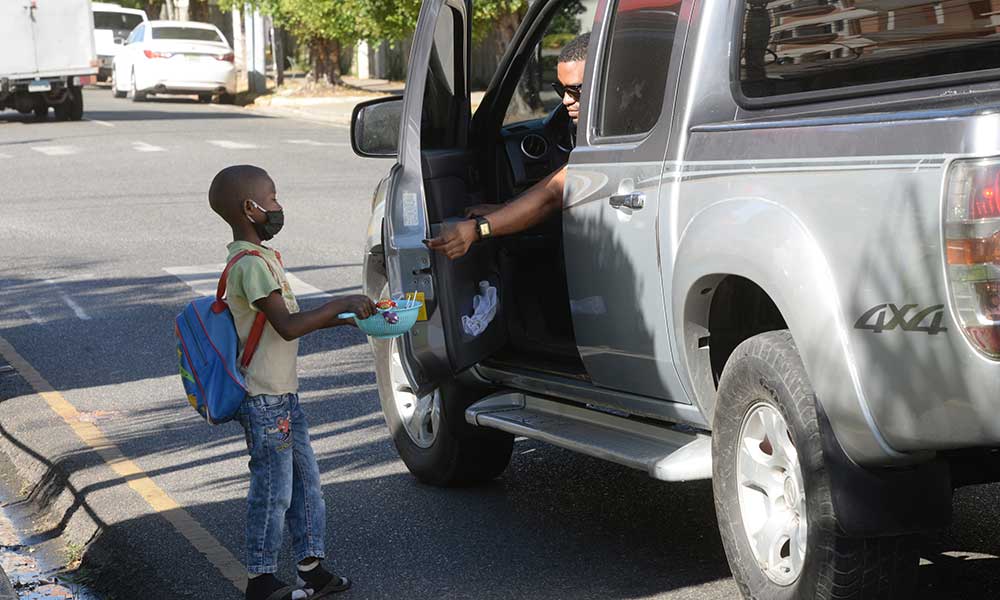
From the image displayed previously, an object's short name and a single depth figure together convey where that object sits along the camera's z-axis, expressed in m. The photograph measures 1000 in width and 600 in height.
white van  43.59
